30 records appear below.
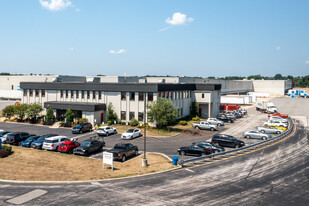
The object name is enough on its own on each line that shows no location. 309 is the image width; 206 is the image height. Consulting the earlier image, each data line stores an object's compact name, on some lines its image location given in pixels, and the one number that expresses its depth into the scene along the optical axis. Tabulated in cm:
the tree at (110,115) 5238
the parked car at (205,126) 5063
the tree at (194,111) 6412
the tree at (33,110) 5388
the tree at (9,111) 5769
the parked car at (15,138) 3631
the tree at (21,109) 5533
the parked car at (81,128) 4556
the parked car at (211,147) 3300
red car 3197
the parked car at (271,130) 4784
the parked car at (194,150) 3169
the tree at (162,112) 4622
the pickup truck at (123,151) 2930
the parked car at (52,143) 3284
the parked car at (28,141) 3512
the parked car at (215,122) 5323
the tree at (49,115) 5441
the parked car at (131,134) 4188
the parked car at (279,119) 5795
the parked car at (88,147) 3134
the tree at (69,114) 5209
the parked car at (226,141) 3716
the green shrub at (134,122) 5053
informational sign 2542
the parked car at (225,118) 6153
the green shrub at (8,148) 3002
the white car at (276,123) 5384
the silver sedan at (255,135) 4291
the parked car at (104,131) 4381
